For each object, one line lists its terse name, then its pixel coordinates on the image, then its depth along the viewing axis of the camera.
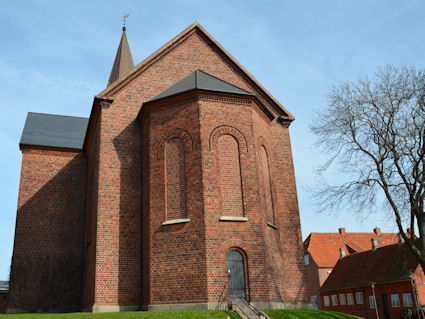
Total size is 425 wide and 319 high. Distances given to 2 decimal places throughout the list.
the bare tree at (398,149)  17.53
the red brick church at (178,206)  16.36
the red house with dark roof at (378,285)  32.50
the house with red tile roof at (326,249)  51.16
